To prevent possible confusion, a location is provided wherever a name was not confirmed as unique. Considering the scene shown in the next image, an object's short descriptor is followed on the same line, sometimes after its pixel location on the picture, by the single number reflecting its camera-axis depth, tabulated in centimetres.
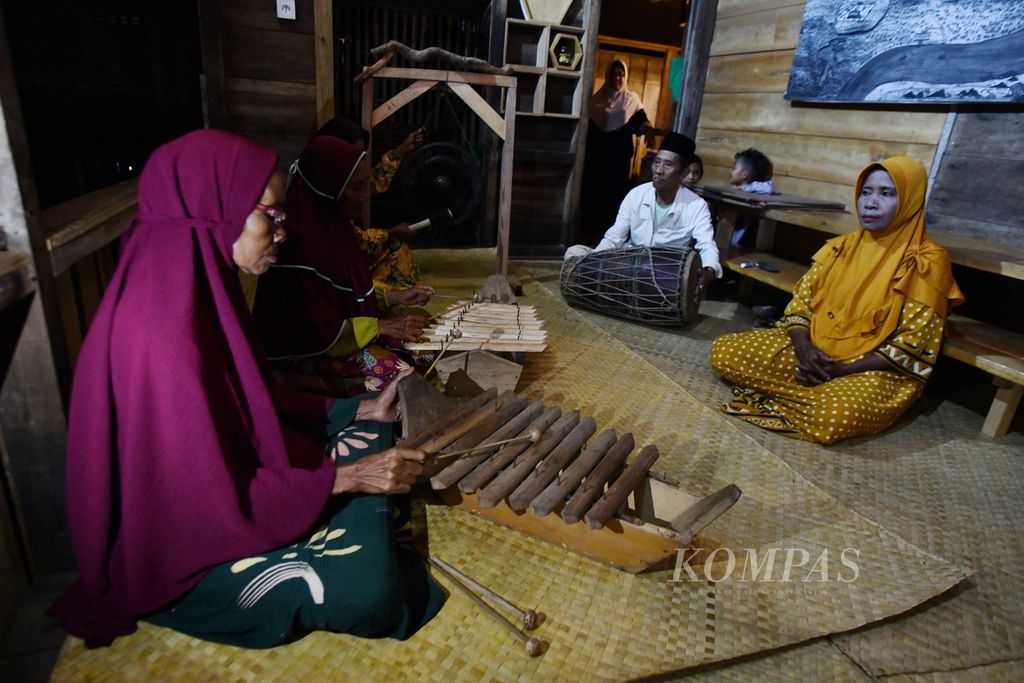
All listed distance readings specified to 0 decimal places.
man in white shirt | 430
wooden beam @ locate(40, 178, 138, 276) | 165
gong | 559
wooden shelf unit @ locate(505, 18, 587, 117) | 570
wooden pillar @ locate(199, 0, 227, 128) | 372
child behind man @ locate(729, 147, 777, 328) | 486
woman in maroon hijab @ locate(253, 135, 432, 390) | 255
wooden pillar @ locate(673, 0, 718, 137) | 563
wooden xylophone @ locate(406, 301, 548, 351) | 281
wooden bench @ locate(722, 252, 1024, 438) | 289
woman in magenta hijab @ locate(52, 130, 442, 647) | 141
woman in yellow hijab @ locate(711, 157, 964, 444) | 288
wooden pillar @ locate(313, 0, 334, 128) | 394
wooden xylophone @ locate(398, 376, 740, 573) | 183
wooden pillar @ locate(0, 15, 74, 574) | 143
